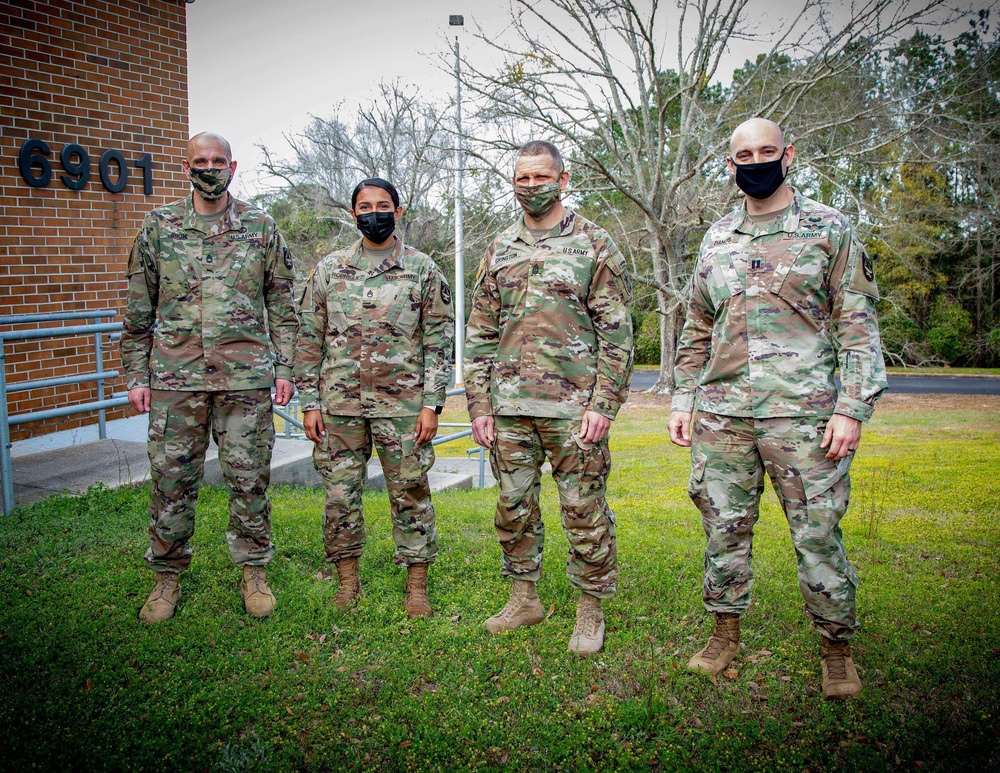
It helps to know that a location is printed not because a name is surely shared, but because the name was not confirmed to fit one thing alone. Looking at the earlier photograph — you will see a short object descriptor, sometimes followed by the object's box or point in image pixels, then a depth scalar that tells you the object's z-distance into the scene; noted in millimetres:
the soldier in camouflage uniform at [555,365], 3311
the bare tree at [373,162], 21188
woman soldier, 3658
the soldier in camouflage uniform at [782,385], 2865
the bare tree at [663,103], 12398
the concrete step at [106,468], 4996
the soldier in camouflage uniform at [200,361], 3586
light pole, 14180
